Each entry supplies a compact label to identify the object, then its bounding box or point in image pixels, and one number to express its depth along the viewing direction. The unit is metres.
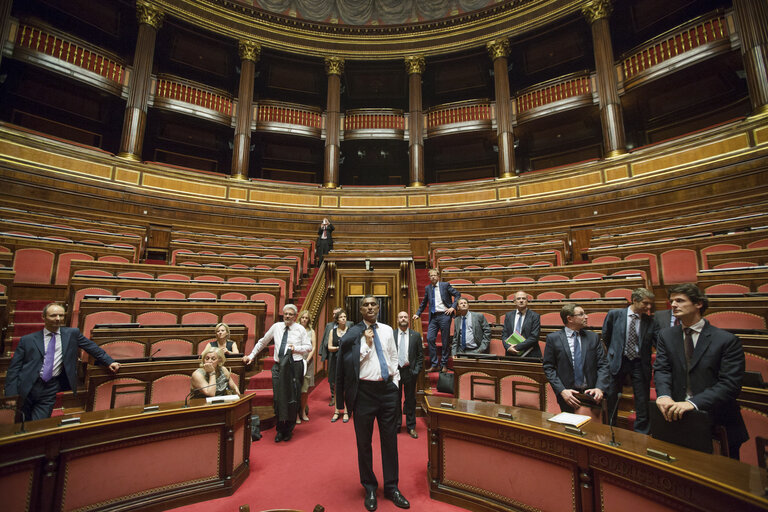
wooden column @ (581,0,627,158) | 7.14
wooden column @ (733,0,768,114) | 5.64
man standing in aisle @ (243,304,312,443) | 2.97
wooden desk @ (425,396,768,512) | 1.26
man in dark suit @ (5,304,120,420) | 2.12
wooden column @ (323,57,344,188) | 8.91
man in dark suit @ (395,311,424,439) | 3.16
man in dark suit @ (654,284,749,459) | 1.53
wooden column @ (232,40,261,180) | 8.41
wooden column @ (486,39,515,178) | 8.31
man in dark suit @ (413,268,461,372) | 3.73
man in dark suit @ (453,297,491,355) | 3.37
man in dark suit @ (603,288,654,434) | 2.23
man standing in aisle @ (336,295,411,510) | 2.12
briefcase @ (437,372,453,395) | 3.00
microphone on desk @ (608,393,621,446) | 1.54
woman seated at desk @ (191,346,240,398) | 2.55
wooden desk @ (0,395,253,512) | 1.68
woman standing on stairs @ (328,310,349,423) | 3.68
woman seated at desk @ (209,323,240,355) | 2.99
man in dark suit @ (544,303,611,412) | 2.16
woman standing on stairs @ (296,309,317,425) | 3.37
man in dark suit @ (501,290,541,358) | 2.91
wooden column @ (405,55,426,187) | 9.00
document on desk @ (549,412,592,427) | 1.79
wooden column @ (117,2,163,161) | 7.29
